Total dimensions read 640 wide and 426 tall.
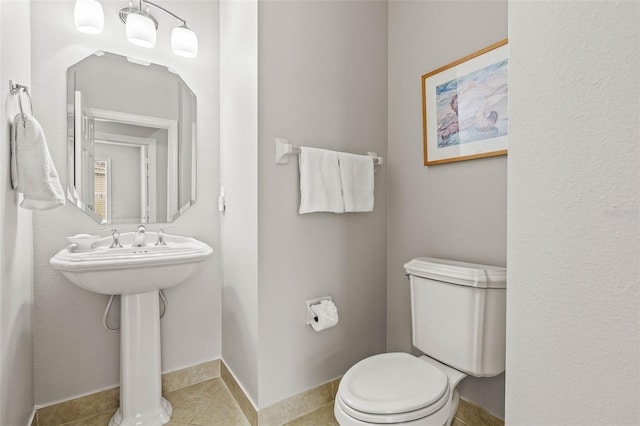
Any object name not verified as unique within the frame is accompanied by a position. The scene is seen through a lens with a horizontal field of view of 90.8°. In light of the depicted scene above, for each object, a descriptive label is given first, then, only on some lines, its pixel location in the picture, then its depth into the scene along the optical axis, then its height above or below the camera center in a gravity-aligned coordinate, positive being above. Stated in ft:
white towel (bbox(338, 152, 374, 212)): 5.25 +0.51
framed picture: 4.39 +1.58
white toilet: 3.50 -1.95
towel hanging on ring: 3.71 +0.54
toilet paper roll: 4.82 -1.61
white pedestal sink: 4.18 -1.46
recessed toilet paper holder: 4.98 -1.60
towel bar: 4.72 +0.92
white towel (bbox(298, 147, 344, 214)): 4.88 +0.47
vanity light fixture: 4.66 +2.95
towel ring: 3.71 +1.45
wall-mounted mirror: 5.12 +1.23
